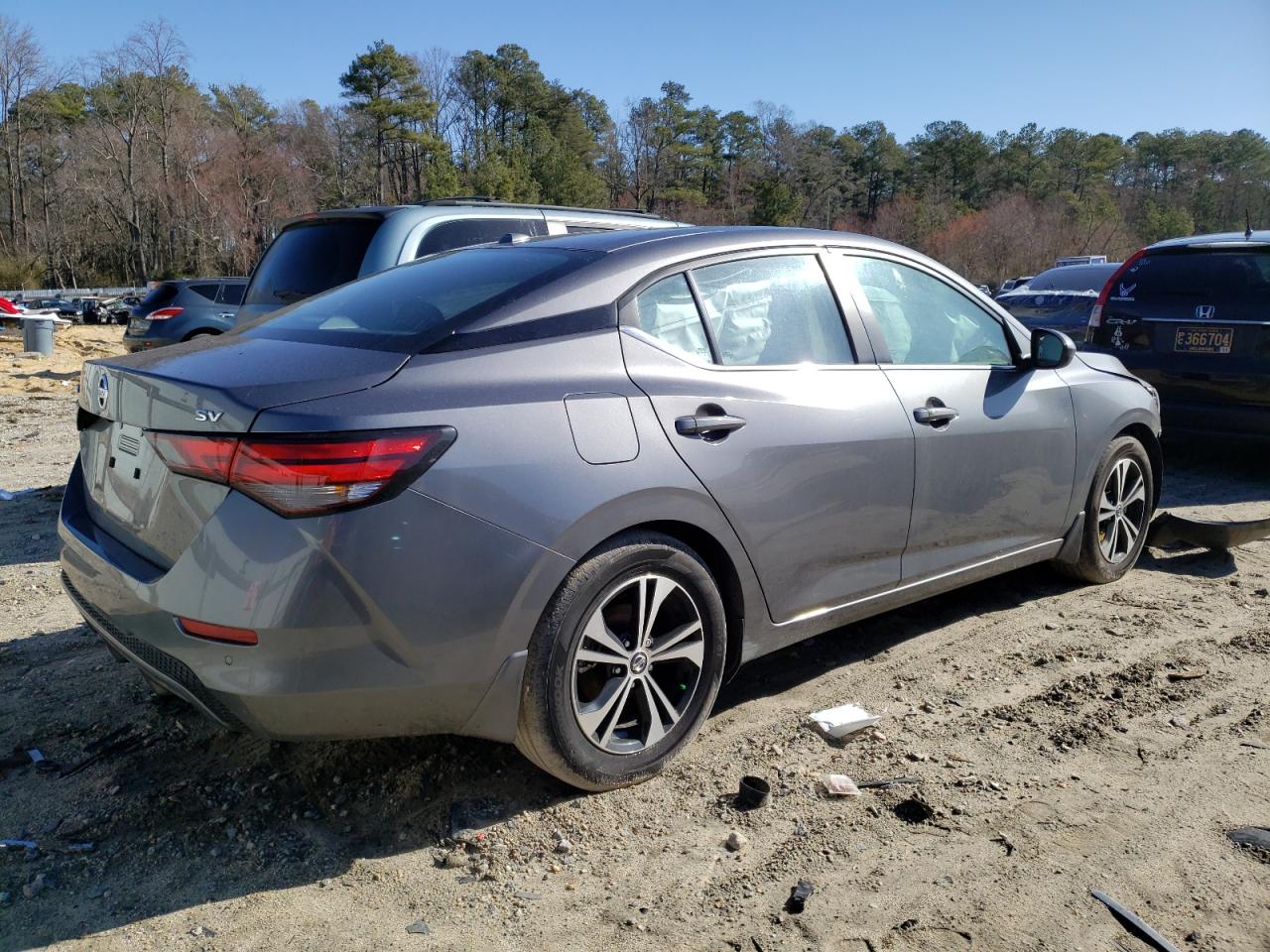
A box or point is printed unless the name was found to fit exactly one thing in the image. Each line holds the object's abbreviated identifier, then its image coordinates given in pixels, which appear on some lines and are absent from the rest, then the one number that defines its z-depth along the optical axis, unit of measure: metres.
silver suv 5.68
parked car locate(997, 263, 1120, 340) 10.71
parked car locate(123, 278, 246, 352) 15.12
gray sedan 2.35
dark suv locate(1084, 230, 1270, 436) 6.77
